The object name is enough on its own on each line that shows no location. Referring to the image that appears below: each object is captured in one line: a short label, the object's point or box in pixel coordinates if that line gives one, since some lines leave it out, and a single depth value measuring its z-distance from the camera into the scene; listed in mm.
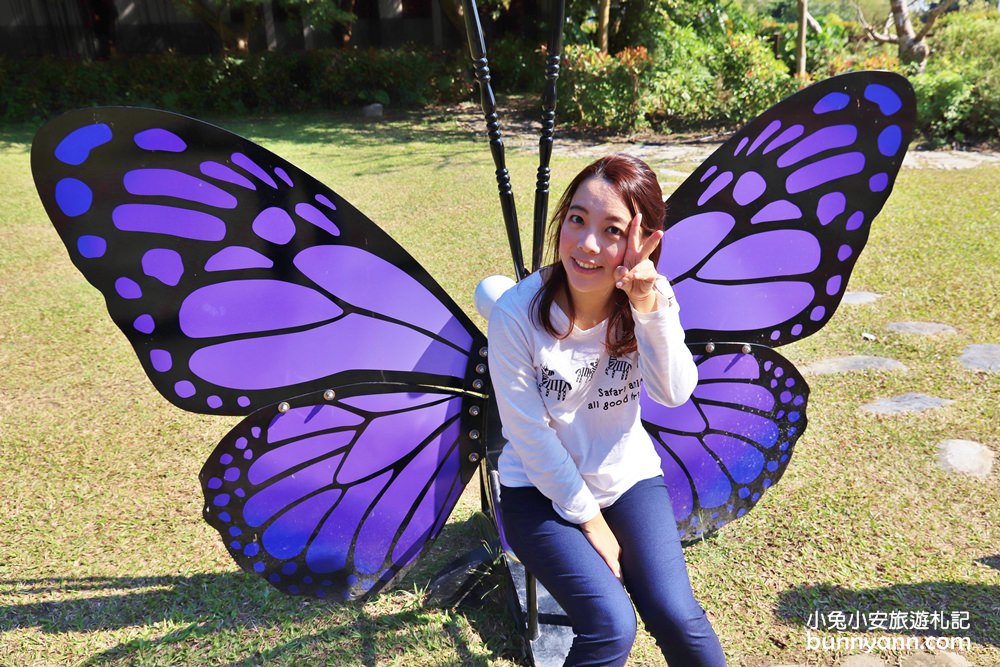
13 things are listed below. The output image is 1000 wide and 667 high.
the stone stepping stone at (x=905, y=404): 2914
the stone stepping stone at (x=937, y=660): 1818
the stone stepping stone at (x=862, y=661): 1842
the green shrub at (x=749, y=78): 8531
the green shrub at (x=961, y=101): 7715
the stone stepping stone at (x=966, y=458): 2541
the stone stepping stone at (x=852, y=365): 3256
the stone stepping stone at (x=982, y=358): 3195
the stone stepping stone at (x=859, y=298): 3930
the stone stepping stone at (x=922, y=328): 3549
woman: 1381
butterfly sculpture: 1385
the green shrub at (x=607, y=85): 8984
